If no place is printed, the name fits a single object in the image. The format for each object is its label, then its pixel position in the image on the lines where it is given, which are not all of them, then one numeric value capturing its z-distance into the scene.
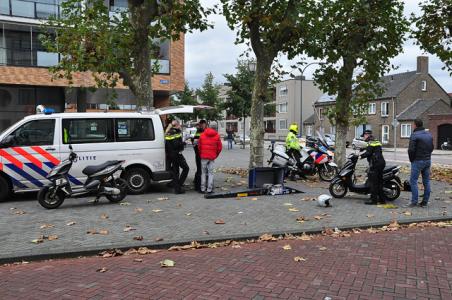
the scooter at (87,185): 8.97
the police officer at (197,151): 11.28
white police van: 9.83
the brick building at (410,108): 47.88
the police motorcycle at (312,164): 13.88
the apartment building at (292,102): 79.44
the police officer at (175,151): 10.81
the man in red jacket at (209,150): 10.57
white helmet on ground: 9.16
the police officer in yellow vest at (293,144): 14.02
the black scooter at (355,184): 9.79
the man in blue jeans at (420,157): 9.25
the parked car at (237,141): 42.54
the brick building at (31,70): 25.23
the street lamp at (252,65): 21.94
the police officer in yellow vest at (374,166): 9.51
